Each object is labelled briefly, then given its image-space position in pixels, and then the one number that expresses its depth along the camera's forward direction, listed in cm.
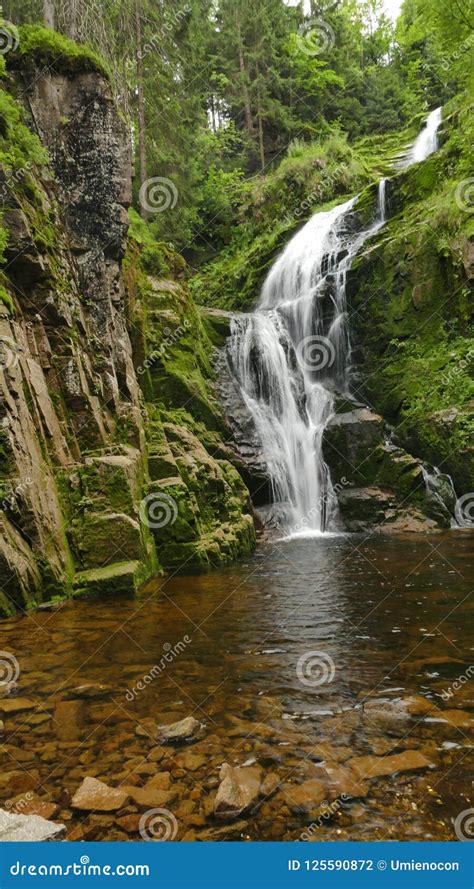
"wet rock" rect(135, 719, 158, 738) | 314
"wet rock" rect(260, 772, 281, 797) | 253
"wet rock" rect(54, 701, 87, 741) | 317
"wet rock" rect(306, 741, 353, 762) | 279
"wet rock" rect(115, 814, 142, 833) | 231
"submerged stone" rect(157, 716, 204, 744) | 305
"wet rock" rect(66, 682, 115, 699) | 369
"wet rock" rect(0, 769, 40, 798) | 261
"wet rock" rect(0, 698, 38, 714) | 346
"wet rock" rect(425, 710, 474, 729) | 309
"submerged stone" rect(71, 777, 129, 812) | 244
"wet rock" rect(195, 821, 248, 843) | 226
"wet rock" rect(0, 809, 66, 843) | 209
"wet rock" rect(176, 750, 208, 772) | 276
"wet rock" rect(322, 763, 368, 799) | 250
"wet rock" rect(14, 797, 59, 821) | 241
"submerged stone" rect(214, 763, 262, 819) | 239
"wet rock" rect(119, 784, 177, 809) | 249
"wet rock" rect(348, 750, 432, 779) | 265
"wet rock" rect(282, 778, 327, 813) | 243
